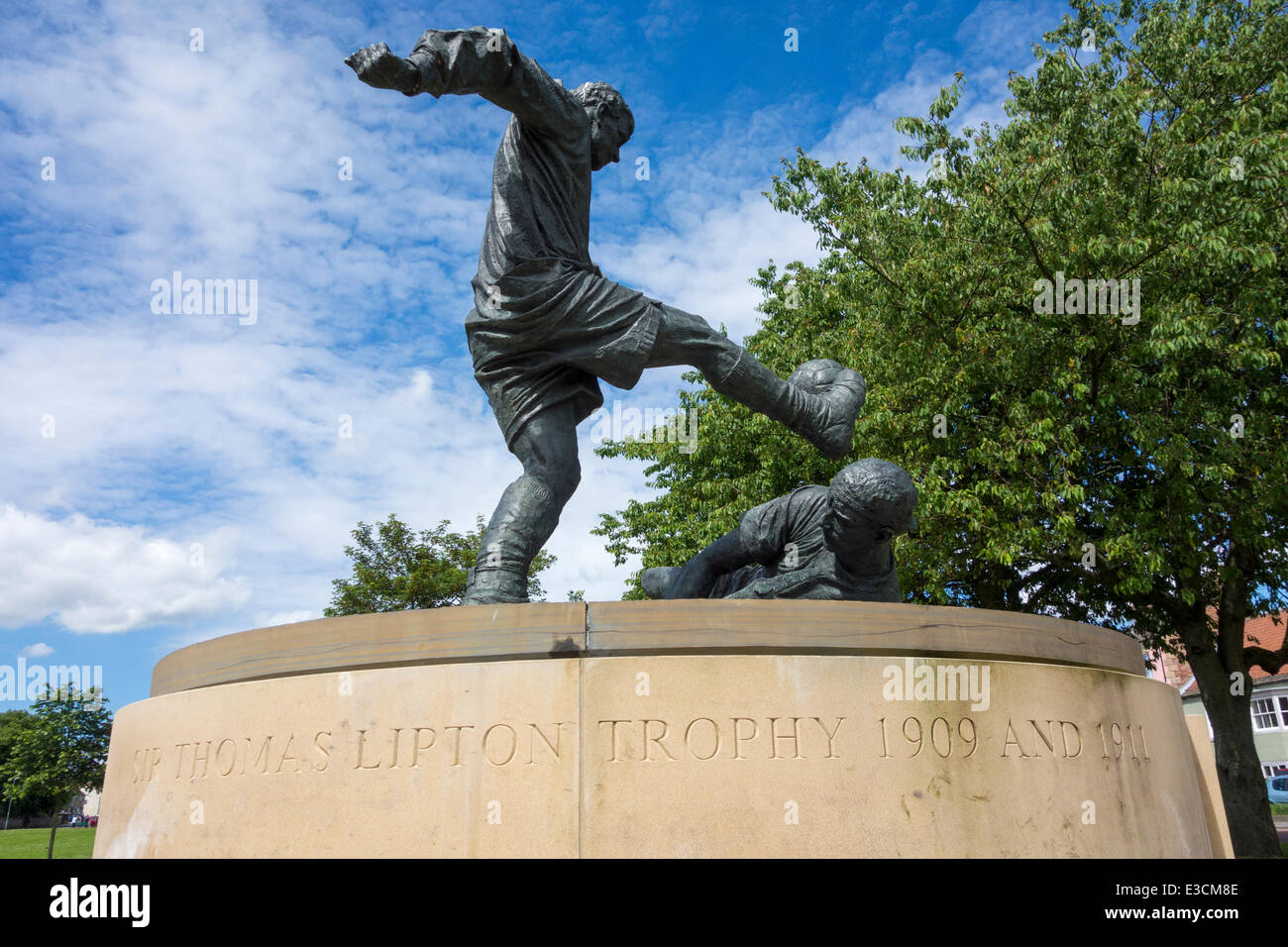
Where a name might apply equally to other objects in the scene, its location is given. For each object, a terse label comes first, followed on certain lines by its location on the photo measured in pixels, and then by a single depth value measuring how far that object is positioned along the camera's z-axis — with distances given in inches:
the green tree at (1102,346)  449.1
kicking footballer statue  179.5
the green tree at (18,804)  1024.7
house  1589.6
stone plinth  129.3
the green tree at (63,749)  761.0
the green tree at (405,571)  962.7
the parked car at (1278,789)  1310.3
